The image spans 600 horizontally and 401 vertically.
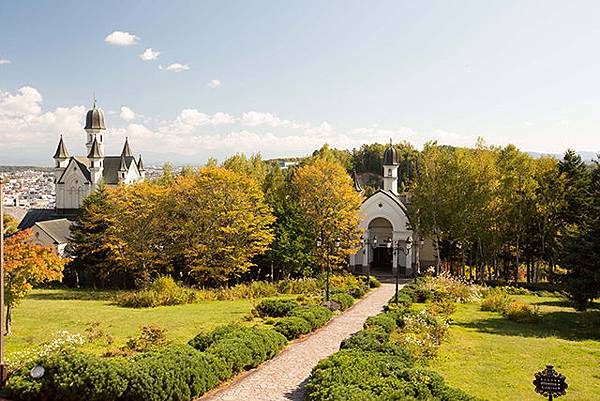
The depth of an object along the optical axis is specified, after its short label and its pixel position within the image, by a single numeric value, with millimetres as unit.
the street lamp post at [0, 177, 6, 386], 10648
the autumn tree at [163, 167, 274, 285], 29422
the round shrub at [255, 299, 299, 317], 20125
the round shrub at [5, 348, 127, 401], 9914
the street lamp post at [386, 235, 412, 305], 37941
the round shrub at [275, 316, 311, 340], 16328
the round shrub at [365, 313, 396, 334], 16250
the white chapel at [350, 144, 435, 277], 38281
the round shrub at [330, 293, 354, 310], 22141
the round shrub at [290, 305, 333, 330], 17719
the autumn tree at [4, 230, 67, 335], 16802
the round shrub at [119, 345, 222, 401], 9969
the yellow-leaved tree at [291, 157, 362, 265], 34750
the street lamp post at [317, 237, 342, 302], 32766
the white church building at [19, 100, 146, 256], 62719
